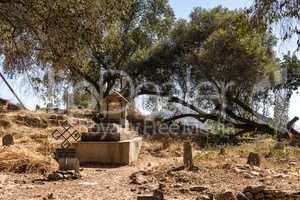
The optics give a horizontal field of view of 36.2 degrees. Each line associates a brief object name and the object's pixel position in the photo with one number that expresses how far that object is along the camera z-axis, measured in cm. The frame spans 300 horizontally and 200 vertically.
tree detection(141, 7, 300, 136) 2673
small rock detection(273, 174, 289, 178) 1175
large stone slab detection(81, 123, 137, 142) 1803
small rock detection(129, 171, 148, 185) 1186
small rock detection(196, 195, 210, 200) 889
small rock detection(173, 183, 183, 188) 1085
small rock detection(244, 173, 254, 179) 1191
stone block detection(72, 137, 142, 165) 1744
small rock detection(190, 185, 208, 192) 1038
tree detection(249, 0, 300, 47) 898
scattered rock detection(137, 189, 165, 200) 848
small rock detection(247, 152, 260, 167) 1484
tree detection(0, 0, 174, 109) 859
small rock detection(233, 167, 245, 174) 1254
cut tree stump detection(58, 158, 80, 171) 1327
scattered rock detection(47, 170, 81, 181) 1233
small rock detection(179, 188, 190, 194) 1025
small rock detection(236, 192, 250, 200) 909
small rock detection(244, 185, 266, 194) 930
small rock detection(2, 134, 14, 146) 1891
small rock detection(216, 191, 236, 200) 903
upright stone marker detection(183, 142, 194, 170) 1389
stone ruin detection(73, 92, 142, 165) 1750
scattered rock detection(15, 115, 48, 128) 2599
